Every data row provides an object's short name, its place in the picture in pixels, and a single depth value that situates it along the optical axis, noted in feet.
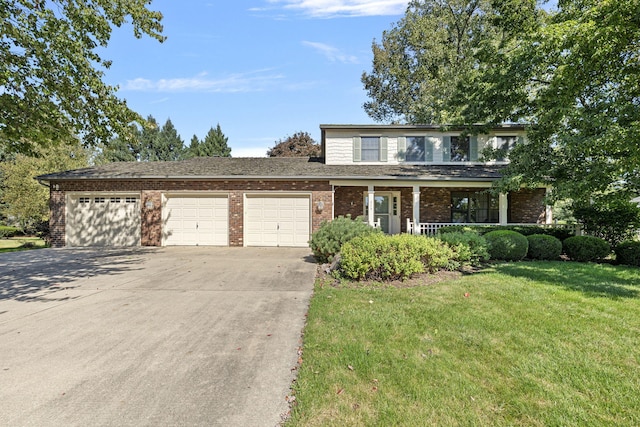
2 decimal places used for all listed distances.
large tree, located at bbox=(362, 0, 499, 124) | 68.28
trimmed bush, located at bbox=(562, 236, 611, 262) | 28.81
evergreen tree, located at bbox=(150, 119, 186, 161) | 132.98
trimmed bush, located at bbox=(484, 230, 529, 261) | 28.22
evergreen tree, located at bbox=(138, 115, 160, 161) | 130.31
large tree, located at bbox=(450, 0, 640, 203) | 21.63
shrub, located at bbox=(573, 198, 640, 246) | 30.96
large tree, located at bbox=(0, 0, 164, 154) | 27.25
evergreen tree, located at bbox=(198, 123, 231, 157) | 129.59
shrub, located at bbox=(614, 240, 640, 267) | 26.78
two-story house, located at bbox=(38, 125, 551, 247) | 40.93
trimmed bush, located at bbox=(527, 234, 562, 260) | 29.30
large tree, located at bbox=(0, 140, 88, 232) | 69.36
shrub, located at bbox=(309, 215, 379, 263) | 26.32
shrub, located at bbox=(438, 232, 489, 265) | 24.21
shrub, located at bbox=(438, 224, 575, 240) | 34.09
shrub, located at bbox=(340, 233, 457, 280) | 20.48
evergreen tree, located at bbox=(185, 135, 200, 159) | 132.77
